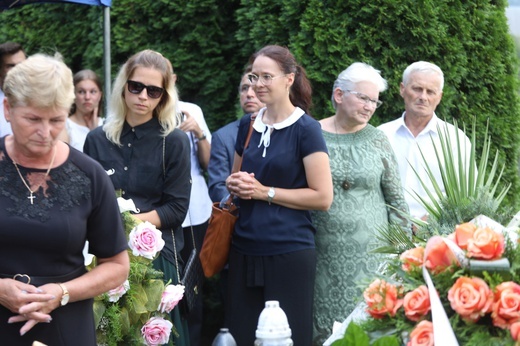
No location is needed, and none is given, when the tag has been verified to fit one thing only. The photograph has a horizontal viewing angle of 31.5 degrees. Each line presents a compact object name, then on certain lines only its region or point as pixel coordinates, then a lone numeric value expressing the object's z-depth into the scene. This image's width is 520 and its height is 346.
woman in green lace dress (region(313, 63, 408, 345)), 5.45
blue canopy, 6.80
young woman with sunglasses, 5.10
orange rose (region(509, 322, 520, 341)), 2.68
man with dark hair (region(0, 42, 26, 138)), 7.00
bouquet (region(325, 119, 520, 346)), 2.74
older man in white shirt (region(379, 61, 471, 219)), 6.12
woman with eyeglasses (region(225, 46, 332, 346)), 5.04
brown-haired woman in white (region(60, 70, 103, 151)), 7.13
